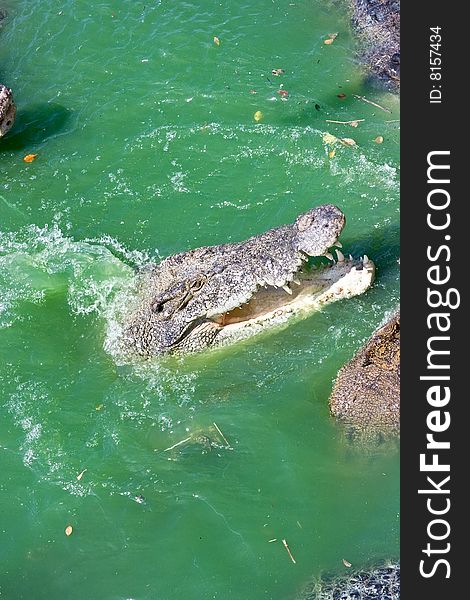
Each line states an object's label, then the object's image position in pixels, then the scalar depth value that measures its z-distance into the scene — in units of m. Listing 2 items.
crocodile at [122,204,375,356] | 8.39
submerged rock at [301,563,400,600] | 6.78
